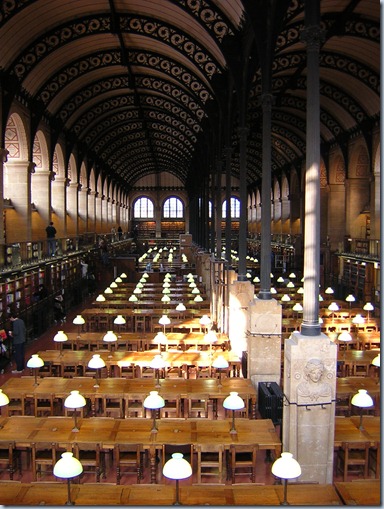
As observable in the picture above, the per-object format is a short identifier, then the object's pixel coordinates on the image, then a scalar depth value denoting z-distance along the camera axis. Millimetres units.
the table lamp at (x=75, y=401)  6762
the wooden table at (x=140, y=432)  7074
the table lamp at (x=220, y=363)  8584
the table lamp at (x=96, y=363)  8609
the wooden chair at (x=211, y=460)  6930
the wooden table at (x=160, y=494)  5617
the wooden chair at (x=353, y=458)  7155
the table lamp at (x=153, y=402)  6523
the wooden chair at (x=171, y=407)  8789
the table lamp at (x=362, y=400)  6539
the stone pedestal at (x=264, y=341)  10344
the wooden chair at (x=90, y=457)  7008
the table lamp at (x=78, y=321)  12062
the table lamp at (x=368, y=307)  14345
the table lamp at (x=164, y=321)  12367
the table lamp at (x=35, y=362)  8531
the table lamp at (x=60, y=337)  10320
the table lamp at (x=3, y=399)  6984
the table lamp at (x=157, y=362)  8375
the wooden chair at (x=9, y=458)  7129
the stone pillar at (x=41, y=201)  22688
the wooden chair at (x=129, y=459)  7070
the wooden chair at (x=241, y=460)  7000
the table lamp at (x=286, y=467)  4719
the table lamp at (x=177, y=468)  4645
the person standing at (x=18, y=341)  12602
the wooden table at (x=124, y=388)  8953
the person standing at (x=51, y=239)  21202
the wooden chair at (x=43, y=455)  7062
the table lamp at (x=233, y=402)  6589
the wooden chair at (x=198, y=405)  8781
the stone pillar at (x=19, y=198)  19625
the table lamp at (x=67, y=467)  4742
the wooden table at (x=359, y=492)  5570
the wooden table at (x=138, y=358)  10734
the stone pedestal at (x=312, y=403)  6945
